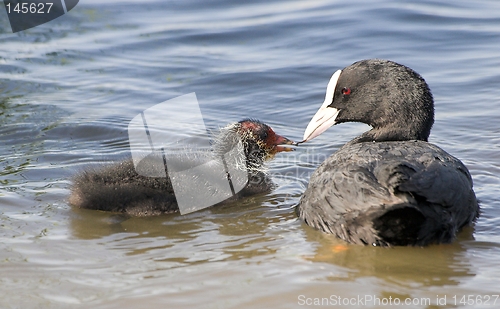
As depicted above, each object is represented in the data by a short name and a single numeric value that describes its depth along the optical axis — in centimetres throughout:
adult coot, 771
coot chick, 938
